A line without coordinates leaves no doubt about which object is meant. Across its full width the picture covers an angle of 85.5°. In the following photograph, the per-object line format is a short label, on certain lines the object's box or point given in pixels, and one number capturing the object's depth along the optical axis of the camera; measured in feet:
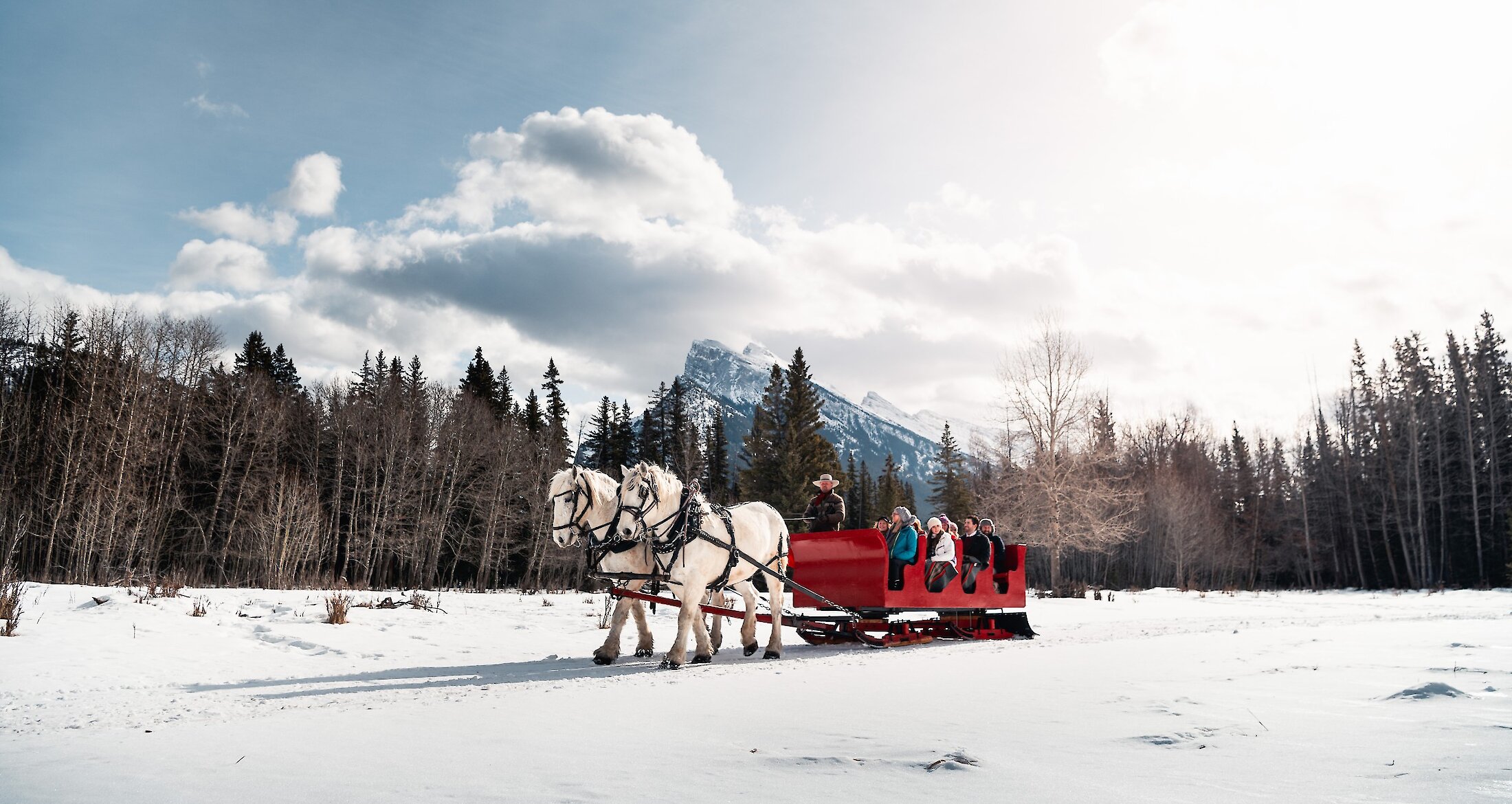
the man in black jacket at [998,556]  41.93
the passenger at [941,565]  37.63
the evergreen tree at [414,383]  140.46
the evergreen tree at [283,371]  177.37
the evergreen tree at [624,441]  194.18
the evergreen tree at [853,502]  268.00
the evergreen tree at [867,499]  256.52
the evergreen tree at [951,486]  217.56
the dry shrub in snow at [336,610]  38.52
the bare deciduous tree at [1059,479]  95.81
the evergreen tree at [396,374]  139.70
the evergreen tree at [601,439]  199.21
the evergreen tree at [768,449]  146.72
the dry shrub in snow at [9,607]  27.99
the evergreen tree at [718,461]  197.98
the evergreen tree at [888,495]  260.95
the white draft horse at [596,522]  28.22
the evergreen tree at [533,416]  182.44
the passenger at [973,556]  39.88
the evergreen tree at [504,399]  175.52
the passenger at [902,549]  36.40
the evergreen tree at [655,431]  196.95
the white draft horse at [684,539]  29.01
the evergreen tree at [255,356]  163.02
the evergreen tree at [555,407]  176.35
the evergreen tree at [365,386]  140.56
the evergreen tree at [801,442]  143.95
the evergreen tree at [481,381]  177.88
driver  40.06
